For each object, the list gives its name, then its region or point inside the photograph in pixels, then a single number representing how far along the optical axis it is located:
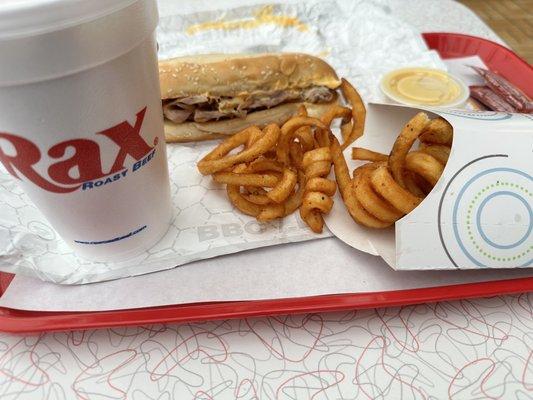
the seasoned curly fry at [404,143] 0.20
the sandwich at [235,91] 0.32
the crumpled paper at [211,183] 0.22
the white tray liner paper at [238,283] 0.20
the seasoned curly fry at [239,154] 0.23
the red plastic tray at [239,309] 0.19
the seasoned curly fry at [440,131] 0.21
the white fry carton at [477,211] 0.19
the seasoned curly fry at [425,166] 0.19
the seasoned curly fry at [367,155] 0.24
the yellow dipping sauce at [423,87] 0.32
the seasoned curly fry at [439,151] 0.21
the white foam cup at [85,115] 0.13
